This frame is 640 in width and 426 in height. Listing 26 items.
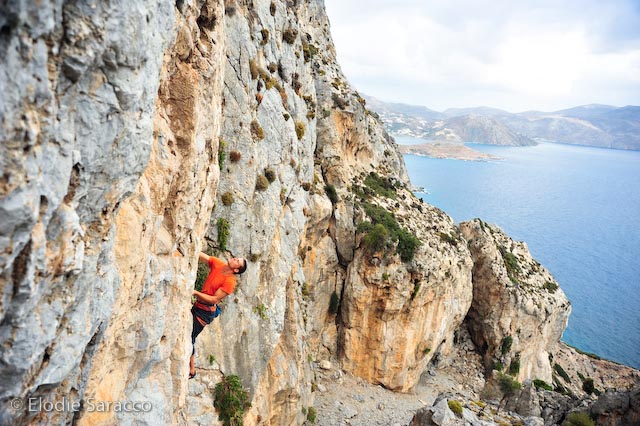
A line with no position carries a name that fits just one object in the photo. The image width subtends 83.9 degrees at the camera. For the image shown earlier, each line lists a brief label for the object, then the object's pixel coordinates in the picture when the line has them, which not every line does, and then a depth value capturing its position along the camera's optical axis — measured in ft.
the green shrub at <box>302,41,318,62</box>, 84.32
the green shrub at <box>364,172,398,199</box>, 125.80
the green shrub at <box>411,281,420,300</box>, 109.09
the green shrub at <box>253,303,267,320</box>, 59.67
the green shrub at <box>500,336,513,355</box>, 136.77
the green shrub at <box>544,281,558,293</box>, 154.65
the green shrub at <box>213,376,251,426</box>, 51.87
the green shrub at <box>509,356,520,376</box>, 135.64
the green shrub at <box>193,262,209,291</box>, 49.60
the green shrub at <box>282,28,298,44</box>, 71.61
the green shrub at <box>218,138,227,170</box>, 50.49
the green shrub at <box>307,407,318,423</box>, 83.71
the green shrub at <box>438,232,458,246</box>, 124.51
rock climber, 36.54
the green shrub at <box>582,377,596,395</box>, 166.95
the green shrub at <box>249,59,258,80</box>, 54.49
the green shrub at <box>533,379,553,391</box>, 130.72
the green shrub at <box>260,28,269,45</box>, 59.71
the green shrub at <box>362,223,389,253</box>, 106.42
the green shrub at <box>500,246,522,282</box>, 147.65
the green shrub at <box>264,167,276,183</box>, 61.00
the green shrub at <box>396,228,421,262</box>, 108.06
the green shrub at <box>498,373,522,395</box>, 113.37
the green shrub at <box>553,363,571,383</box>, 170.45
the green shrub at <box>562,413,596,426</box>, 72.59
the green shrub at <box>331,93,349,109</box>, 116.88
